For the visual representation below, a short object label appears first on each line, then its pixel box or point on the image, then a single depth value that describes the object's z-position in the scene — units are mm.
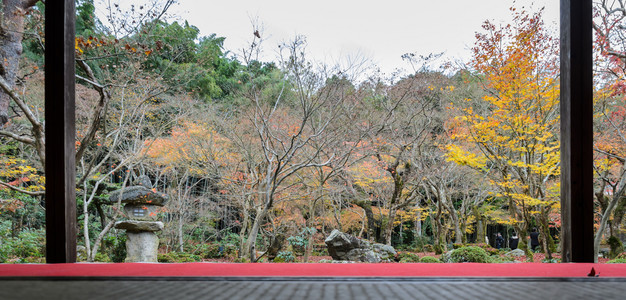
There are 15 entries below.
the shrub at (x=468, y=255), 5496
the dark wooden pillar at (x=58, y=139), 1713
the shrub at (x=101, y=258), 6898
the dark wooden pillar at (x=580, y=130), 1688
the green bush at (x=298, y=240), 7703
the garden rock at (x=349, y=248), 7027
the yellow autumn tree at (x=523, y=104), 6086
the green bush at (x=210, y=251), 9284
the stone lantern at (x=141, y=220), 5964
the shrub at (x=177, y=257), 7682
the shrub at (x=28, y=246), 6730
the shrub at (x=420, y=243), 12863
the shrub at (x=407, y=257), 8149
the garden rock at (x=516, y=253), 10144
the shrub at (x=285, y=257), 7455
